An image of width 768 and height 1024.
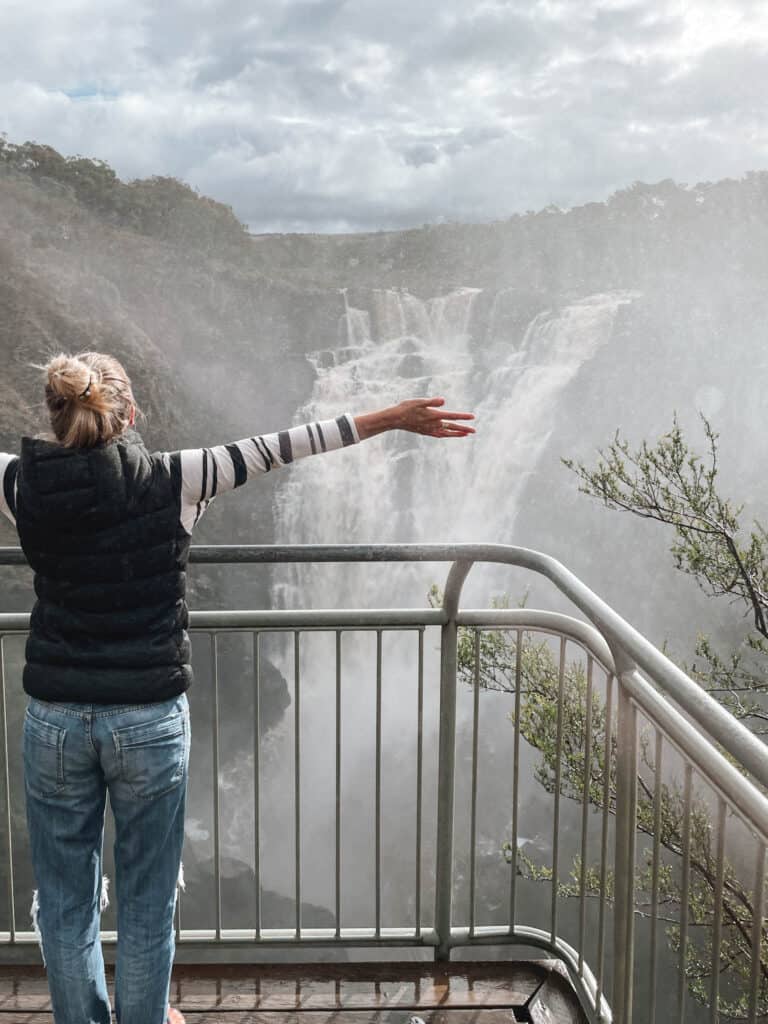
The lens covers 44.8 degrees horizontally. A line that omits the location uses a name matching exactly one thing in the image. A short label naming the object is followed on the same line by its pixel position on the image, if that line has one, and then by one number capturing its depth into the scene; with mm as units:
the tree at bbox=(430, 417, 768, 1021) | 9781
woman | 1741
